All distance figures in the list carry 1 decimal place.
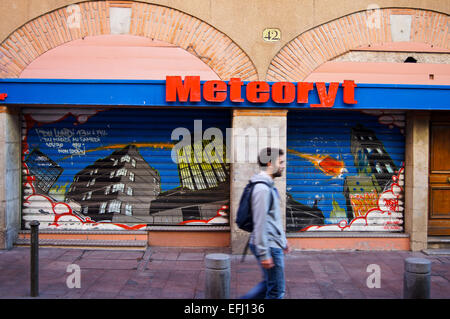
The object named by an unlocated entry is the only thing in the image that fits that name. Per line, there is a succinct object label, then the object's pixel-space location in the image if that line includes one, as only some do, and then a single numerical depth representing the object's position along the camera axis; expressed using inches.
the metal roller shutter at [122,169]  323.0
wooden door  331.0
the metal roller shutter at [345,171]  327.3
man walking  174.6
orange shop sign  289.3
